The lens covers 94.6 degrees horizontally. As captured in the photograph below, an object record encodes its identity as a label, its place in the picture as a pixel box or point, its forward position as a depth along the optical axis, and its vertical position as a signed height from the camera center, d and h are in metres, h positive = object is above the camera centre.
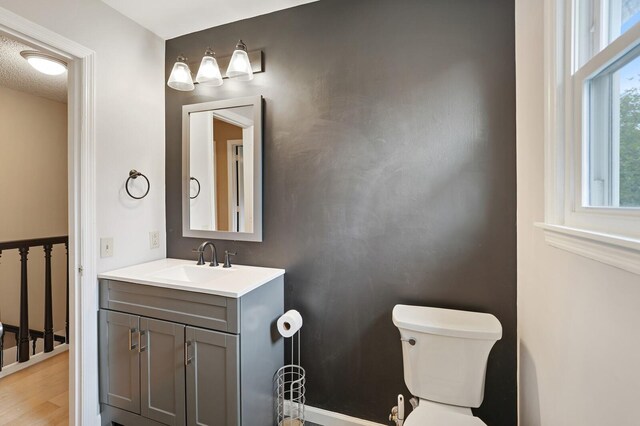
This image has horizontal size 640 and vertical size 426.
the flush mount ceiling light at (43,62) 2.04 +1.05
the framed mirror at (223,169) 1.85 +0.27
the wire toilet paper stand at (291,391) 1.67 -1.07
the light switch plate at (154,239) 2.04 -0.20
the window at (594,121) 0.71 +0.25
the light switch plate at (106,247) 1.73 -0.22
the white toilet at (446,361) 1.25 -0.67
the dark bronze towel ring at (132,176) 1.87 +0.22
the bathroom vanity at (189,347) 1.40 -0.71
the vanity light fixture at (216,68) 1.75 +0.87
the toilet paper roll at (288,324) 1.57 -0.62
